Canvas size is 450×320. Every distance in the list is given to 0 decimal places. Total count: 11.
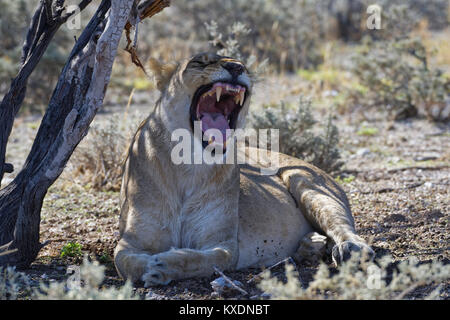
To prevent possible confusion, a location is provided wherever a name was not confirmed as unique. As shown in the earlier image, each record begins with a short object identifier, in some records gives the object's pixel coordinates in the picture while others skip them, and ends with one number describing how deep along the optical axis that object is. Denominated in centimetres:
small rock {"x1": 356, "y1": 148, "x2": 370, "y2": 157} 905
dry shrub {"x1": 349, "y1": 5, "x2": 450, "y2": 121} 1034
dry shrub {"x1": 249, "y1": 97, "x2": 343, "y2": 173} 812
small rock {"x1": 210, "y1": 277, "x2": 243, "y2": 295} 401
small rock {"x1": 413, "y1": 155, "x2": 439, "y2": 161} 860
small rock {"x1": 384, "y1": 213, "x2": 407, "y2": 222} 605
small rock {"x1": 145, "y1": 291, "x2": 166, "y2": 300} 397
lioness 437
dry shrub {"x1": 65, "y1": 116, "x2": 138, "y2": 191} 755
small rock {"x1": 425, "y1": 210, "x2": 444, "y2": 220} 602
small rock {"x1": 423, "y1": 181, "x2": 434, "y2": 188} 730
